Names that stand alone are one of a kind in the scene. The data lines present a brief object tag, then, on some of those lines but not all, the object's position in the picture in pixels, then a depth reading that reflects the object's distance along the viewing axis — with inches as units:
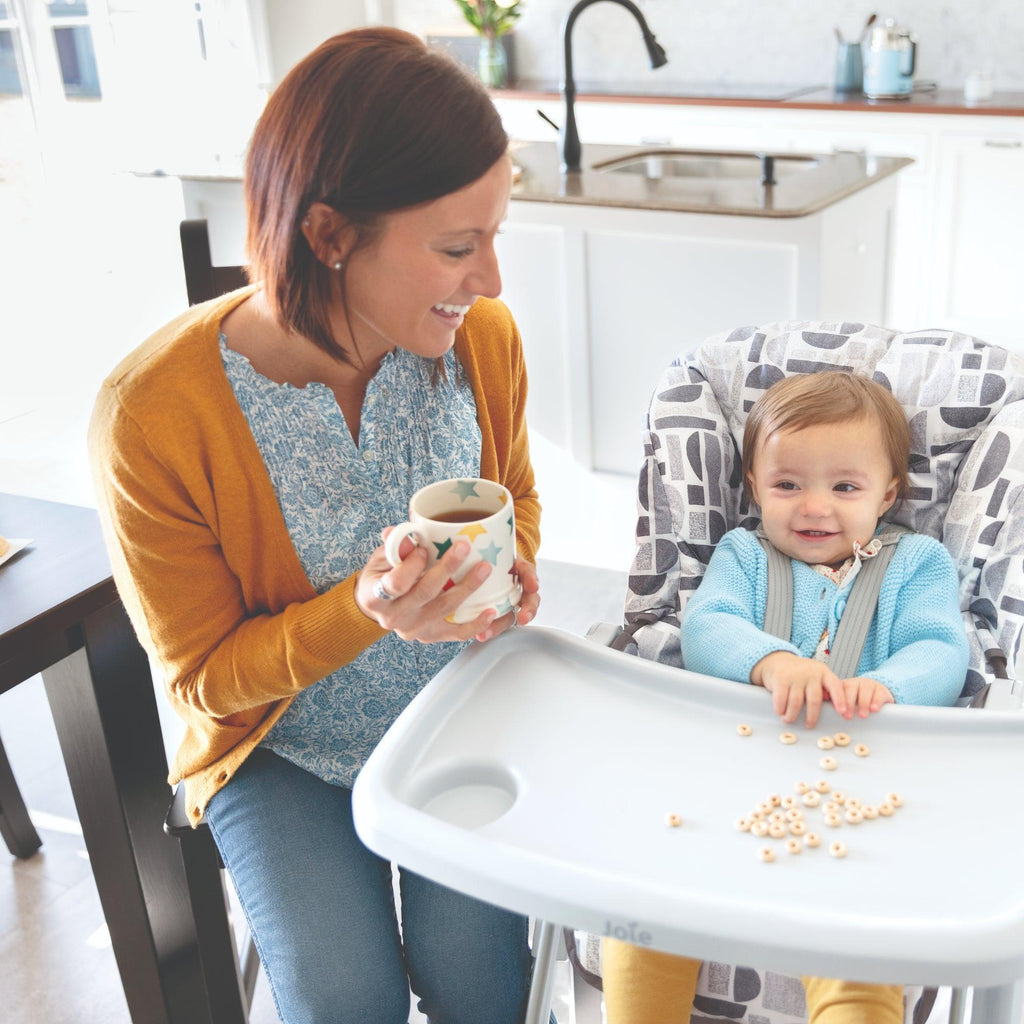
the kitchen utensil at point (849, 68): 169.0
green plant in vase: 189.3
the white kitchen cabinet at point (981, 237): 155.6
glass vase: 193.3
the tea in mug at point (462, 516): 43.2
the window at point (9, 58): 179.5
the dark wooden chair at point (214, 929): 51.4
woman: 42.5
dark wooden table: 49.8
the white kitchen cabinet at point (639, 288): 107.0
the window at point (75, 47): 184.4
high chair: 50.5
